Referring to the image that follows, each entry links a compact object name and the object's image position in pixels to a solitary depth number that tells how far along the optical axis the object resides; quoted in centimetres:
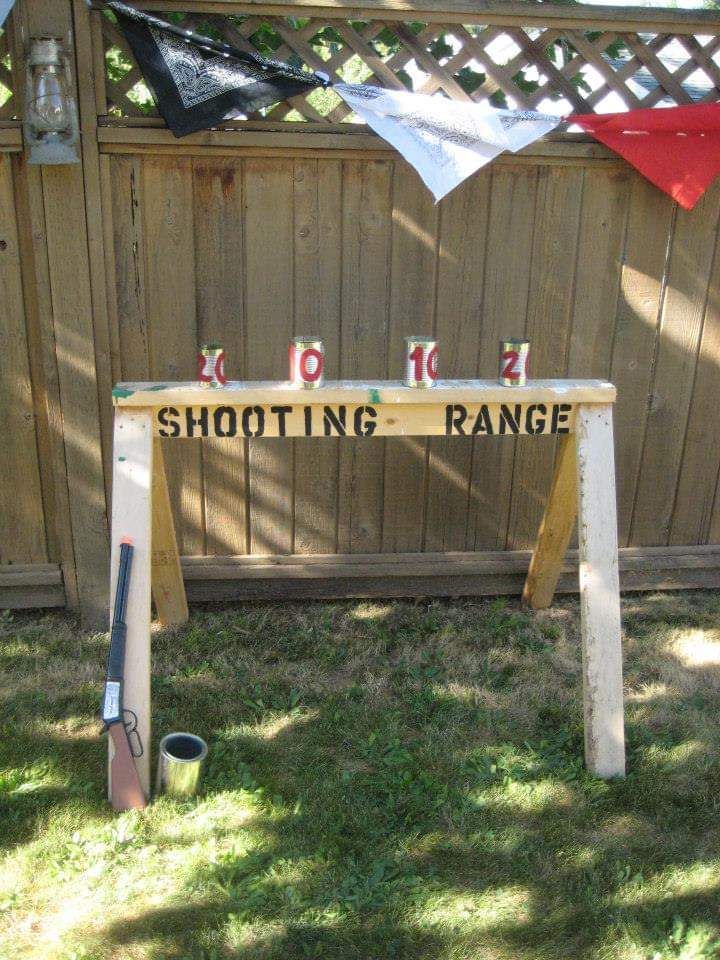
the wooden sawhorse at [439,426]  262
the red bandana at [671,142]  321
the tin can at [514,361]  277
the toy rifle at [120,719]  242
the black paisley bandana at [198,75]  295
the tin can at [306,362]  268
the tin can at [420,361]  272
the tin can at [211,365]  267
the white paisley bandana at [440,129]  303
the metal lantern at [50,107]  289
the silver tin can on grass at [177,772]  254
